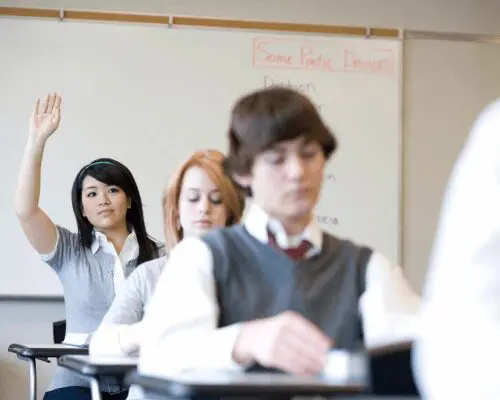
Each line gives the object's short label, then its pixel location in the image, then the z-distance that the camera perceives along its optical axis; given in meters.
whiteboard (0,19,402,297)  4.09
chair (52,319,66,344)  3.34
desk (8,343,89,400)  2.67
